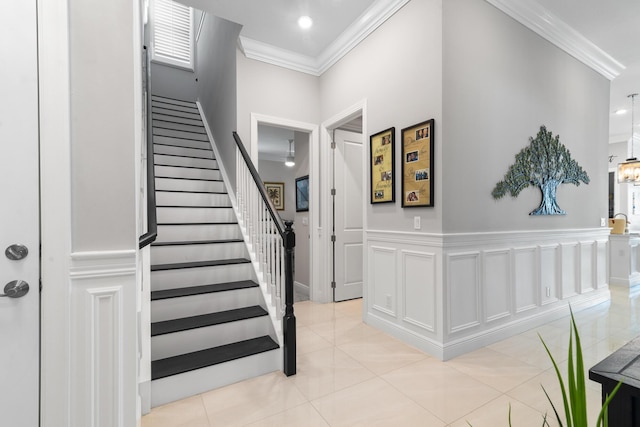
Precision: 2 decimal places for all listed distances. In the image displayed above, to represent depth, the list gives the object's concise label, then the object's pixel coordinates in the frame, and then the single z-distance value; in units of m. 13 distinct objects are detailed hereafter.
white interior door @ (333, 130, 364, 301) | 4.03
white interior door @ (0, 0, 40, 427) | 1.11
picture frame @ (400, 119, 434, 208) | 2.46
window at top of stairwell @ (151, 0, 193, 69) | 6.23
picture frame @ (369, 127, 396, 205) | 2.87
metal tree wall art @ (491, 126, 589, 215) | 2.85
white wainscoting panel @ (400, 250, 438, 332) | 2.48
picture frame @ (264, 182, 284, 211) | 8.47
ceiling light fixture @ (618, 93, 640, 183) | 5.00
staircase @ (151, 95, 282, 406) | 2.03
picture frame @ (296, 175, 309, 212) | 4.65
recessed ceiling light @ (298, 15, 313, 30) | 3.02
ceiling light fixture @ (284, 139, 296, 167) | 6.84
